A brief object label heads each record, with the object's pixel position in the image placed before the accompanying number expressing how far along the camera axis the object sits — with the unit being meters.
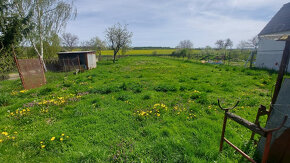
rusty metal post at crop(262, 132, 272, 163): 1.57
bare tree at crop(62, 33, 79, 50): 42.41
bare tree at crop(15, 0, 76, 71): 13.64
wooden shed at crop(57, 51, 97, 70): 16.47
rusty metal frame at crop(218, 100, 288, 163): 1.56
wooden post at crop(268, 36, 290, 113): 2.07
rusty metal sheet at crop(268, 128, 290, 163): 1.91
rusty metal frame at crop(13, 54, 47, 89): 7.35
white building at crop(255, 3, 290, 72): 12.80
